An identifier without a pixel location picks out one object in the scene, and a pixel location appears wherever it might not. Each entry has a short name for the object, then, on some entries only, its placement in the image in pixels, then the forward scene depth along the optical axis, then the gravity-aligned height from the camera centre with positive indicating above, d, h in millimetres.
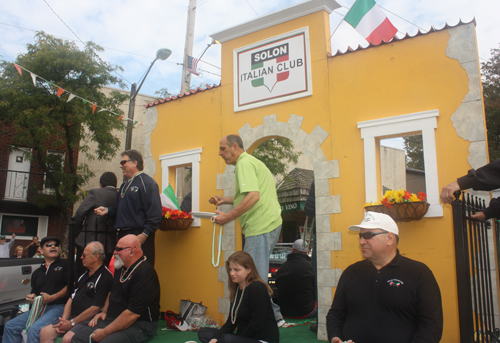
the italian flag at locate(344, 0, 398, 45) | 5809 +3001
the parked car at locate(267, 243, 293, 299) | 7915 -521
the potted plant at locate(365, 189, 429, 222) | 4492 +339
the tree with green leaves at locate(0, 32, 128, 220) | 13875 +4385
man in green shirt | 4547 +350
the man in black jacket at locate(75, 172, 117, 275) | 5480 +148
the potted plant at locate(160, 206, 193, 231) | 6430 +251
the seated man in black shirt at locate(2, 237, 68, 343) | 4984 -711
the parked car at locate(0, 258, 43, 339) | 5719 -701
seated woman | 3731 -647
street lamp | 13336 +4885
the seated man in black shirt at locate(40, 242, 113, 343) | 4605 -698
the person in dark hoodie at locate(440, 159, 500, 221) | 3221 +438
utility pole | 13000 +5946
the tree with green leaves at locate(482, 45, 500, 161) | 16156 +5497
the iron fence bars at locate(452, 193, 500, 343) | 3006 -267
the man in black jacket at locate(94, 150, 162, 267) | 5207 +342
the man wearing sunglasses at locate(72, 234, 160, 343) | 4188 -707
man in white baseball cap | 2742 -411
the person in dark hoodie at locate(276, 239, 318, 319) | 6617 -830
